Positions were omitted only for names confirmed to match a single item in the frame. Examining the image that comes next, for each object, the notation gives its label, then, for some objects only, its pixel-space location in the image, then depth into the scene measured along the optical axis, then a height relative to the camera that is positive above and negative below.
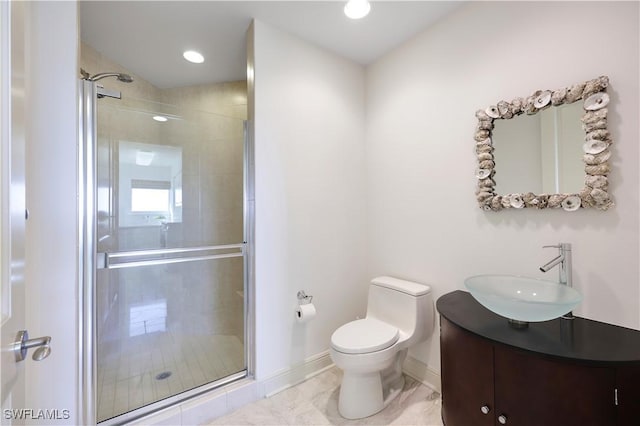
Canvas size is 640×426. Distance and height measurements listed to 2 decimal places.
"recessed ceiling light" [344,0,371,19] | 1.55 +1.22
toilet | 1.55 -0.78
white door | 0.59 +0.05
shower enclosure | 1.40 -0.22
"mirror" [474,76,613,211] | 1.20 +0.32
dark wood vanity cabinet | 0.89 -0.60
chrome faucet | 1.25 -0.25
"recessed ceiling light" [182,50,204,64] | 2.16 +1.33
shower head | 1.47 +0.80
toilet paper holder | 1.99 -0.62
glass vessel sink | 1.04 -0.38
